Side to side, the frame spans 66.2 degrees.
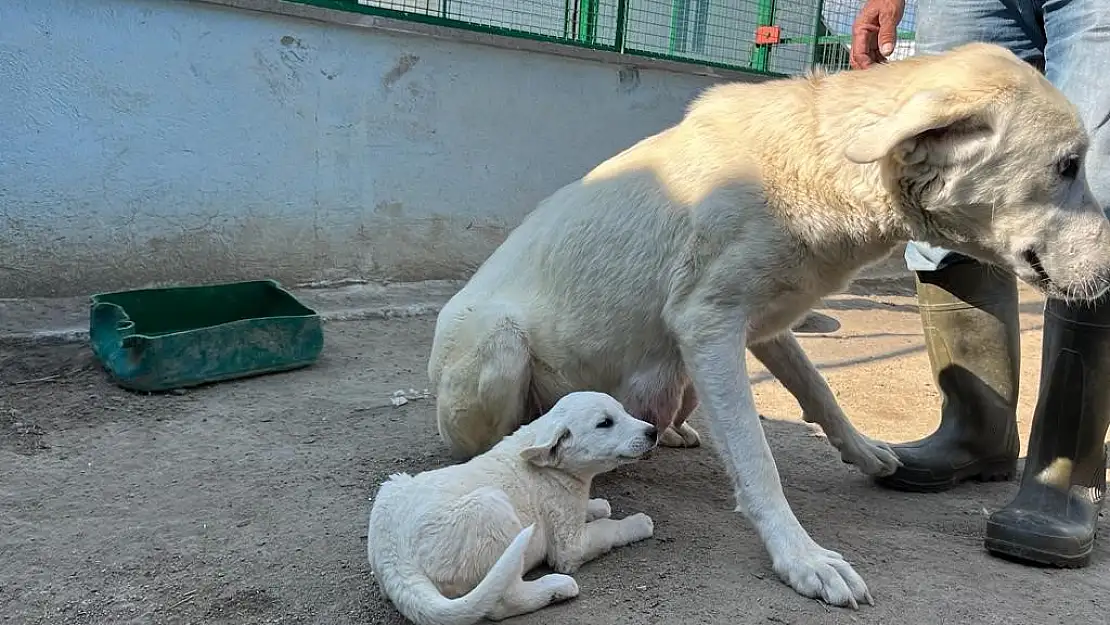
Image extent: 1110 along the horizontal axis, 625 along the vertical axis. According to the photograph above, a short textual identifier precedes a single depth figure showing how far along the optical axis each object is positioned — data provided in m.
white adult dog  1.95
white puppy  1.73
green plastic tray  3.23
